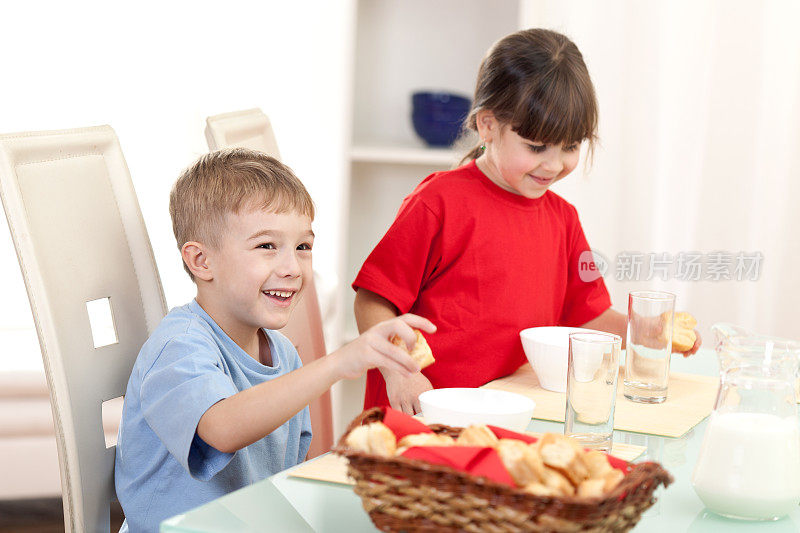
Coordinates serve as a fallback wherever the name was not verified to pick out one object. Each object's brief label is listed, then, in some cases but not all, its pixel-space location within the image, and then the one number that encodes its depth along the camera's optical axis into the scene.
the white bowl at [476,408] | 1.82
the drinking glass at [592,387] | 1.83
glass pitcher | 1.64
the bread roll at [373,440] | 1.53
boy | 1.84
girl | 2.46
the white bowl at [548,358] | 2.19
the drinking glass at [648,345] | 2.14
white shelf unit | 4.33
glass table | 1.62
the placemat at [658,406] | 2.02
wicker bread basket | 1.45
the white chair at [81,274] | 1.94
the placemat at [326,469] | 1.75
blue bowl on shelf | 4.09
